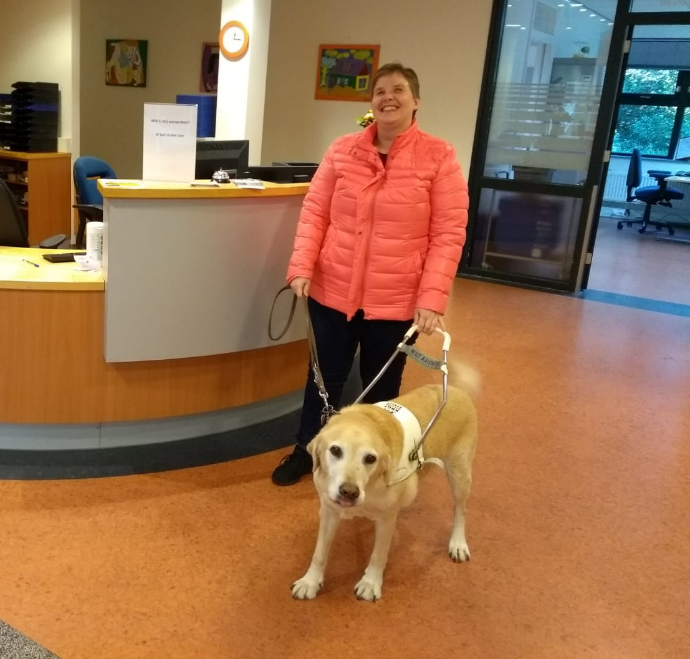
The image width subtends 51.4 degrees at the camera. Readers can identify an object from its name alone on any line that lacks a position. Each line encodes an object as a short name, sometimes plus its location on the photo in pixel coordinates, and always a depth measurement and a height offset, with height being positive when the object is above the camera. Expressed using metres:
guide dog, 1.69 -0.80
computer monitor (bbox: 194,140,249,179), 3.11 -0.15
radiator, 11.45 -0.38
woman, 2.18 -0.27
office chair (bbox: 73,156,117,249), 4.46 -0.49
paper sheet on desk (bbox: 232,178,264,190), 2.59 -0.21
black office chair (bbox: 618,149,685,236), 9.89 -0.36
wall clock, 5.38 +0.61
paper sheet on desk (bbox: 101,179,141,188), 2.35 -0.23
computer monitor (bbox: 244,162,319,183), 3.19 -0.20
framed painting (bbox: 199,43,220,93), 7.13 +0.53
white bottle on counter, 2.64 -0.48
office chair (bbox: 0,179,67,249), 3.08 -0.52
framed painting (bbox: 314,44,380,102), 6.43 +0.56
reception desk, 2.43 -0.70
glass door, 5.75 +0.16
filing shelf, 5.92 -0.70
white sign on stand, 2.54 -0.10
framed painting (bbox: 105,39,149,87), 7.55 +0.52
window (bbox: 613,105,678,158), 11.15 +0.54
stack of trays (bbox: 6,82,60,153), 5.79 -0.09
